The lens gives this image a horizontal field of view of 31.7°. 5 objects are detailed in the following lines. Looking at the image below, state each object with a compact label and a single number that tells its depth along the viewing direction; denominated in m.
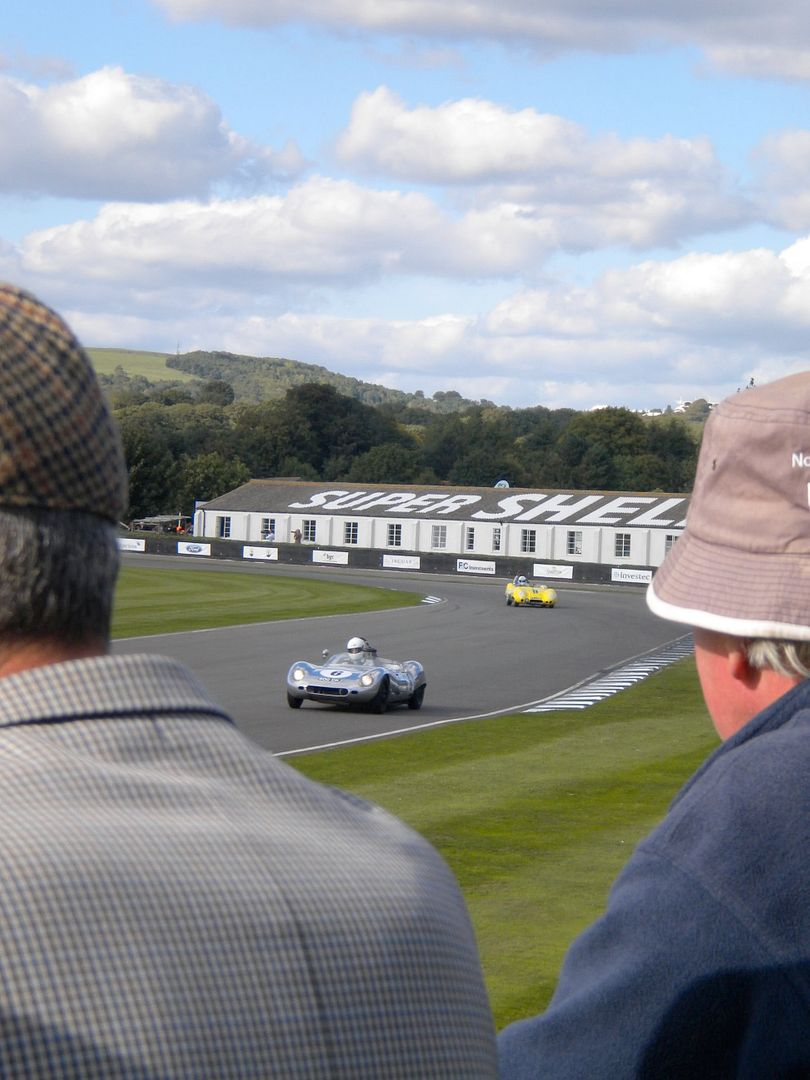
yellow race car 54.78
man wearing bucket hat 2.00
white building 84.25
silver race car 24.42
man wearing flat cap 1.41
